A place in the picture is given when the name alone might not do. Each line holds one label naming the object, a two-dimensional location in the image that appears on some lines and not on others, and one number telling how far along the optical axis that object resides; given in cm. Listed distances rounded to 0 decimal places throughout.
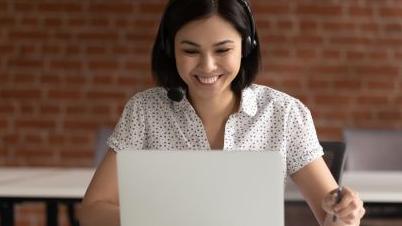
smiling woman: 217
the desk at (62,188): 277
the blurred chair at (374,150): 358
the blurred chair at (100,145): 346
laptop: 175
